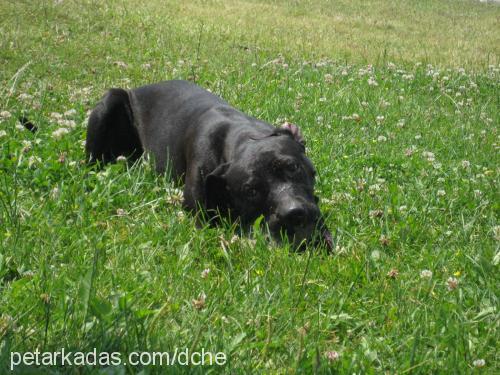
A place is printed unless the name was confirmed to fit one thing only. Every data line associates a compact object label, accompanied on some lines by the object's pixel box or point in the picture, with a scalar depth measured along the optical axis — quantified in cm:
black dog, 446
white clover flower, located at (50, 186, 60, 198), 464
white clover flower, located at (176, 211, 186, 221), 467
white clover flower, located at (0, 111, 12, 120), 611
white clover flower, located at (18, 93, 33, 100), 669
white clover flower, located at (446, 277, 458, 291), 358
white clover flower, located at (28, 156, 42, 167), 520
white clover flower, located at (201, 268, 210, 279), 366
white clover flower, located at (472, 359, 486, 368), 282
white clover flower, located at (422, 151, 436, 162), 641
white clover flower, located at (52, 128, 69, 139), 584
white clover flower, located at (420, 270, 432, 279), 375
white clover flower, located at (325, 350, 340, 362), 288
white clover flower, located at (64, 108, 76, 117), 636
